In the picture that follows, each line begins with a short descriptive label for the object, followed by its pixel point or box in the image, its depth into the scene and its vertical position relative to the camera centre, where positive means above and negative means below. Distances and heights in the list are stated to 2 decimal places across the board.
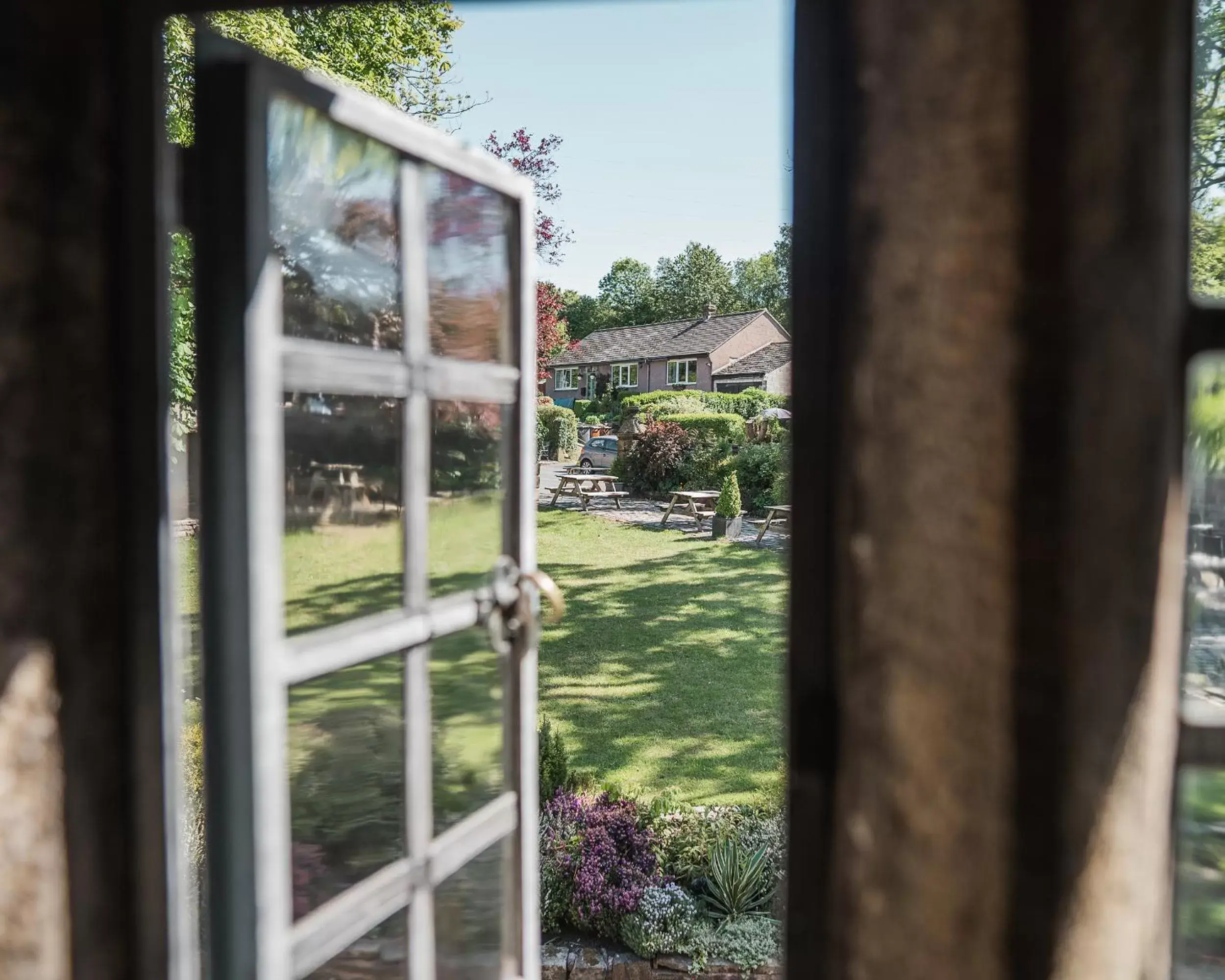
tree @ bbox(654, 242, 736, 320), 50.00 +10.43
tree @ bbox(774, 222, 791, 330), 29.66 +7.85
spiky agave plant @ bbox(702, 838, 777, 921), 4.15 -1.97
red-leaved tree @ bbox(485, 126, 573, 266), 10.03 +3.58
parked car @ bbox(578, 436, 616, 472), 21.41 +0.33
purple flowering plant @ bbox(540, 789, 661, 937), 4.05 -1.89
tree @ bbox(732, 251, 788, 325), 48.50 +10.59
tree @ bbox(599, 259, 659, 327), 49.94 +10.64
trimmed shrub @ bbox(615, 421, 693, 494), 17.27 +0.18
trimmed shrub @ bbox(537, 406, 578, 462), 23.52 +0.94
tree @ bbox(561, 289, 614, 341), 50.00 +8.51
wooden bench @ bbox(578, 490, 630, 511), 15.96 -0.51
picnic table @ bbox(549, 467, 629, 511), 16.34 -0.39
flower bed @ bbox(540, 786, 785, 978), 3.90 -1.96
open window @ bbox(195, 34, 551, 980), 1.10 -0.07
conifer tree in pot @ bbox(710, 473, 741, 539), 13.02 -0.65
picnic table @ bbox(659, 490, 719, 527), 14.59 -0.60
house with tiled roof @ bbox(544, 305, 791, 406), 30.12 +4.27
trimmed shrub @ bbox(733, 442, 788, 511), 14.66 -0.10
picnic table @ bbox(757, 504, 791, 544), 12.85 -0.71
